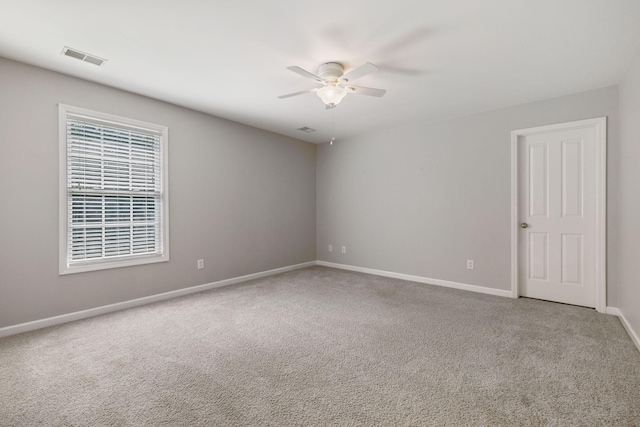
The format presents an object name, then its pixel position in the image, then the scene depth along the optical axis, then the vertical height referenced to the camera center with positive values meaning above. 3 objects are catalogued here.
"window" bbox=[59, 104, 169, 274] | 3.04 +0.24
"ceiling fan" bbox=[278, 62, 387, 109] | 2.68 +1.16
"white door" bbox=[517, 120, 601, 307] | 3.38 -0.01
